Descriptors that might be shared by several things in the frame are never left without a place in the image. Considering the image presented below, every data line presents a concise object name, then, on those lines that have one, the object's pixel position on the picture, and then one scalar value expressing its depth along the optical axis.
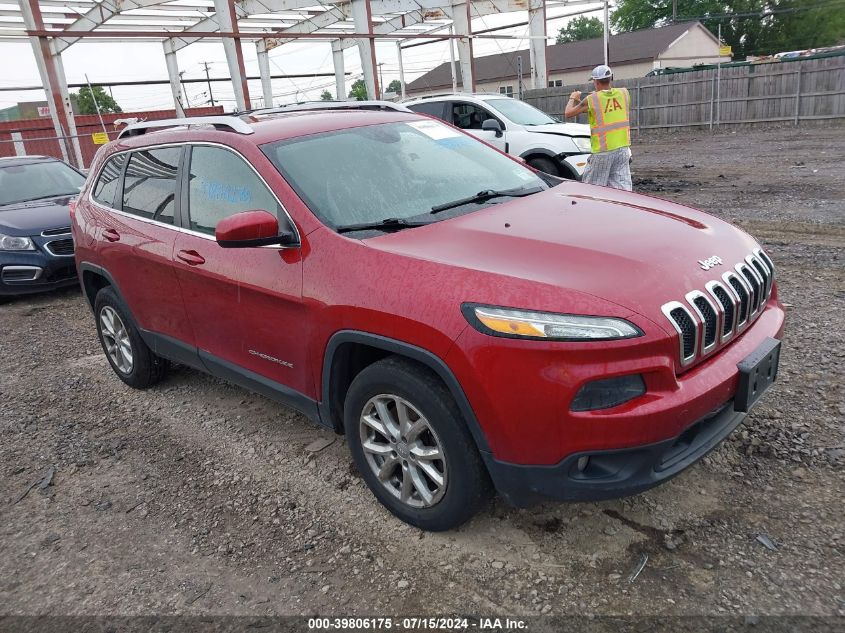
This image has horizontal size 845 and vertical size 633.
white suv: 10.00
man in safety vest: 7.52
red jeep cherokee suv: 2.33
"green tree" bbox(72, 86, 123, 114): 41.41
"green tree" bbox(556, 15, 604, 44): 79.81
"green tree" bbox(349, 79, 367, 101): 69.09
